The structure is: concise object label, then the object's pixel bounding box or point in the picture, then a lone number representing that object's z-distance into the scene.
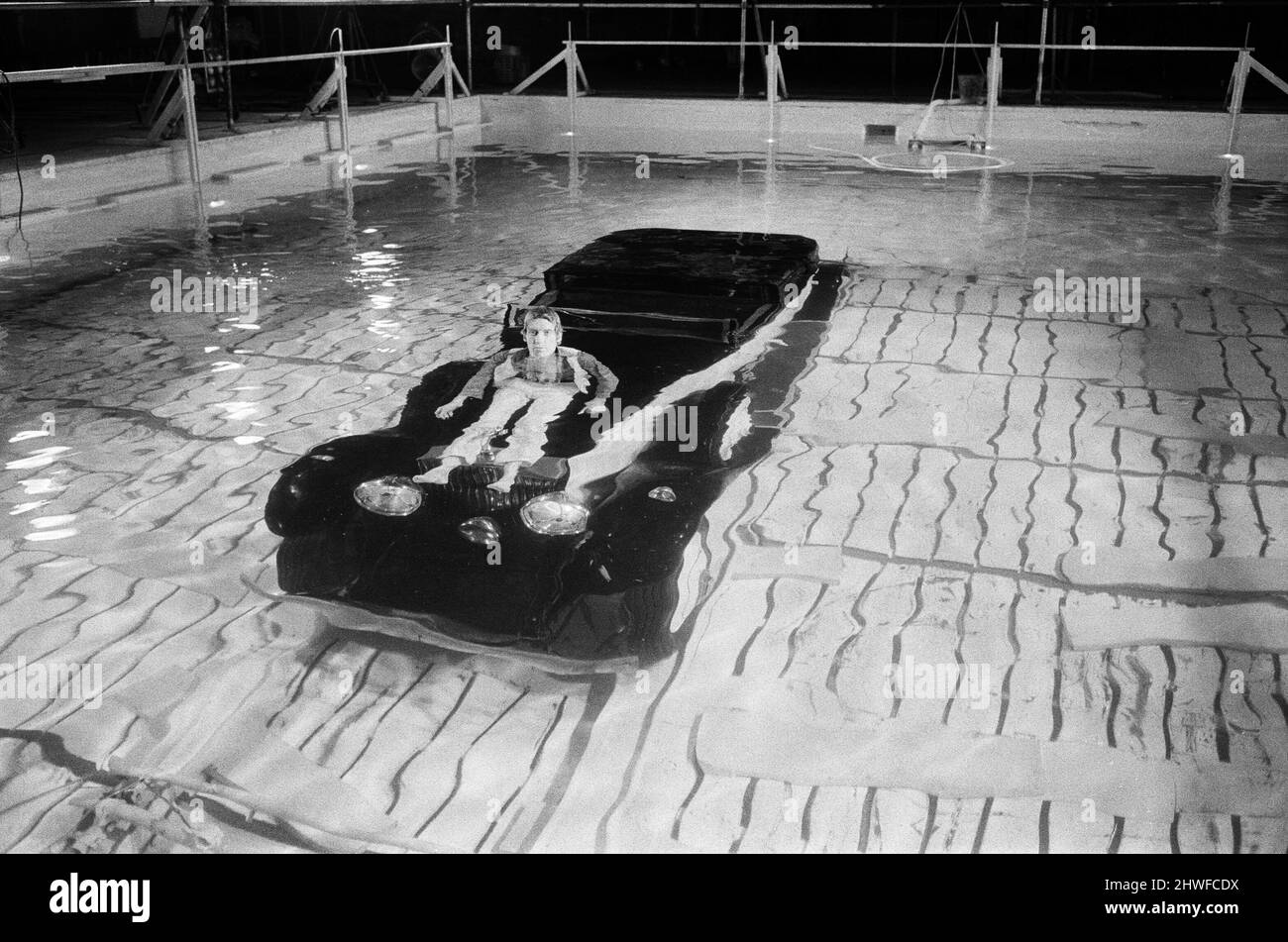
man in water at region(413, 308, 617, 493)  4.09
